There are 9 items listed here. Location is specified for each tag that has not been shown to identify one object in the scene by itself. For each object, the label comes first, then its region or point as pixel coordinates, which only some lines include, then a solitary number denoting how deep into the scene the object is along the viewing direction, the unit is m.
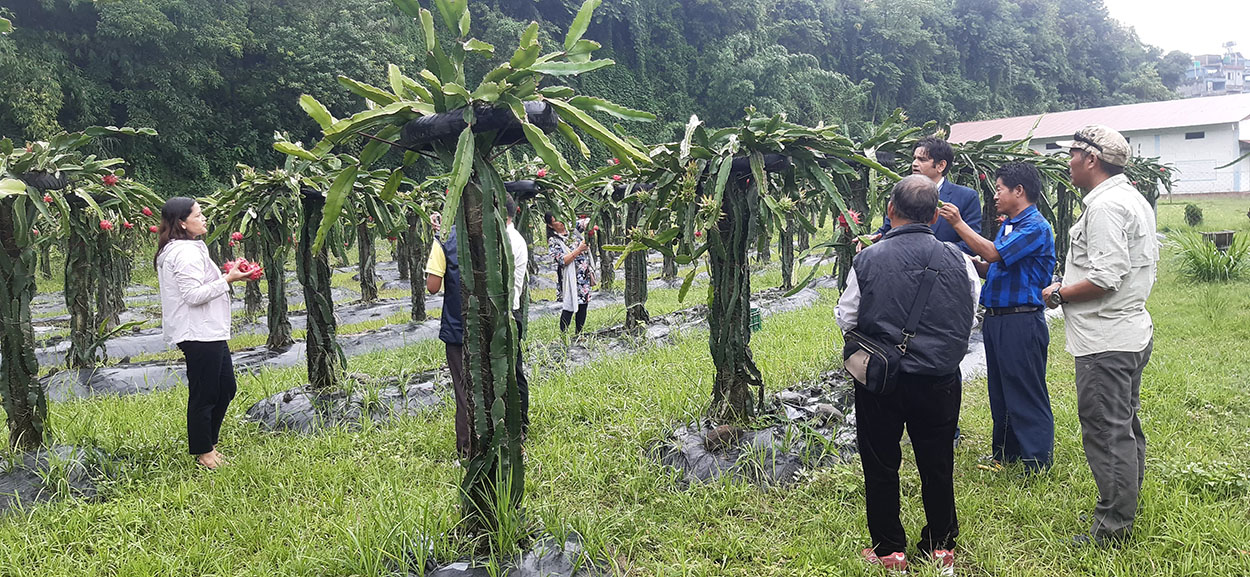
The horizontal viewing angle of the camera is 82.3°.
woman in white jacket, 3.59
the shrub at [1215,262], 8.46
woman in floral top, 6.73
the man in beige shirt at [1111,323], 2.59
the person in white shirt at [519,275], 3.45
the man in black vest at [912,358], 2.41
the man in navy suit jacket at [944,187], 3.46
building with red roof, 24.88
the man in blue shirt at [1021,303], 3.22
